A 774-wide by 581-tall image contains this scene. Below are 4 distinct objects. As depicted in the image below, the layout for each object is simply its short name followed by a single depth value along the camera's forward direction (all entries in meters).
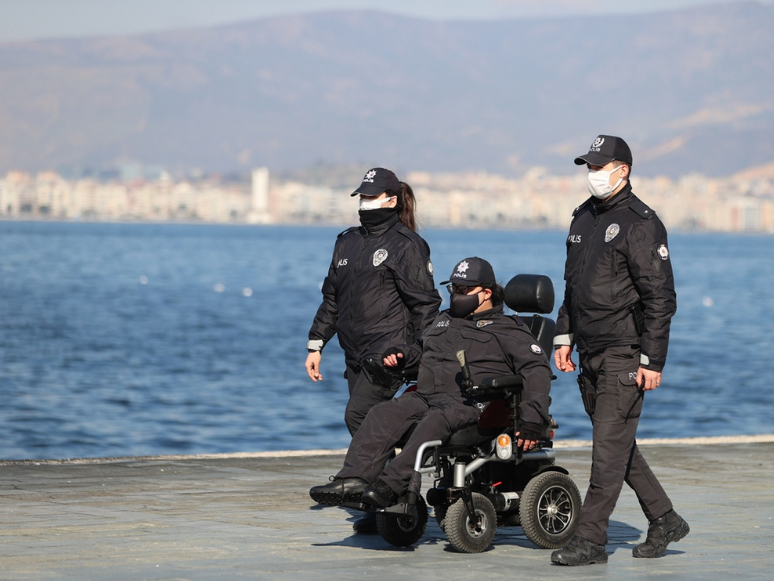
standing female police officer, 15.65
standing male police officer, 13.81
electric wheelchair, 14.09
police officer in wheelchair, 14.27
